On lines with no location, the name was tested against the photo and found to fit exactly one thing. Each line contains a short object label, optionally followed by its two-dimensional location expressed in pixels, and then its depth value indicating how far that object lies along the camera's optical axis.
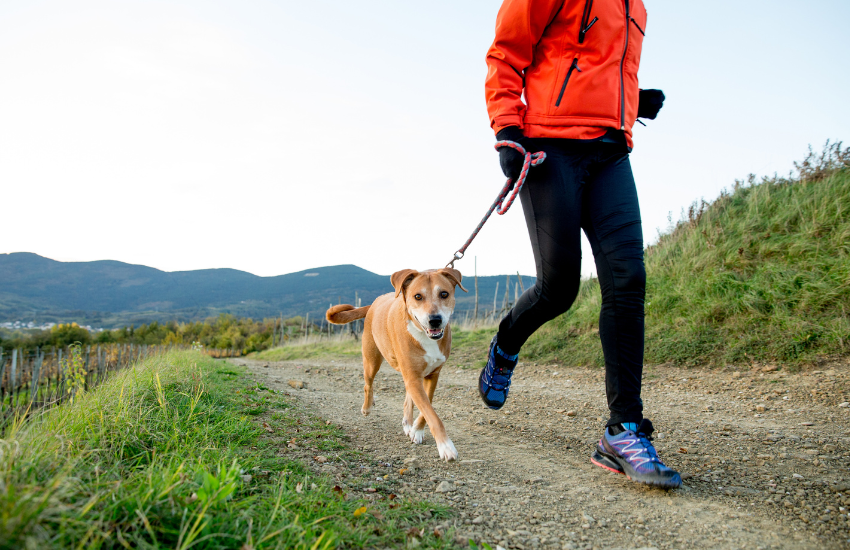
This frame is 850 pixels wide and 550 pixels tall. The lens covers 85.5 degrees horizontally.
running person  2.26
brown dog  3.07
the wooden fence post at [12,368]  10.48
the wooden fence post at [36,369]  10.27
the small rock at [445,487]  2.08
